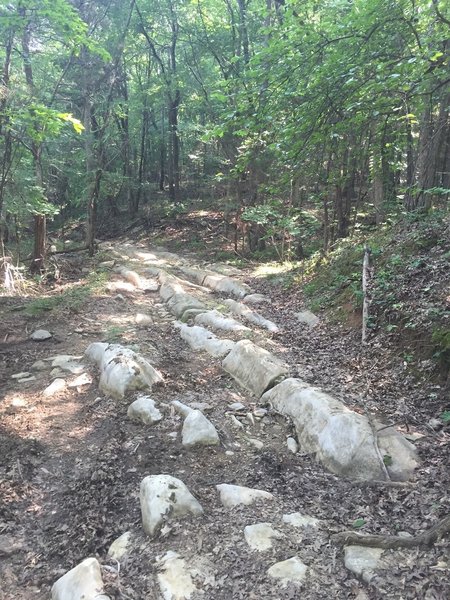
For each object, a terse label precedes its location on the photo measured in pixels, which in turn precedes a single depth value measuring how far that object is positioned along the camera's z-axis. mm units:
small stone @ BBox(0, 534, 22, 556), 3256
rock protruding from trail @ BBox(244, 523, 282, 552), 3043
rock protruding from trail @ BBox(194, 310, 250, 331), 7812
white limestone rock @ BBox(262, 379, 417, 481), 3809
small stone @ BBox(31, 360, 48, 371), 6532
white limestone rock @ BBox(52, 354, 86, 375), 6426
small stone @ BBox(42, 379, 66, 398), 5766
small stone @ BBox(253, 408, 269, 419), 5039
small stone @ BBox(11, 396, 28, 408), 5457
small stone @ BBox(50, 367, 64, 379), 6266
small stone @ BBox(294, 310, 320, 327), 8379
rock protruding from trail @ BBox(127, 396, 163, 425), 4898
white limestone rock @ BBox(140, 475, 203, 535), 3301
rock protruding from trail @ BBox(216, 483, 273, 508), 3533
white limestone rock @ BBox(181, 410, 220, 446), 4457
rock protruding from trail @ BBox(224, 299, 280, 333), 8344
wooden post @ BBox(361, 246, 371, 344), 6539
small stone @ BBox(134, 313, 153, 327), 8614
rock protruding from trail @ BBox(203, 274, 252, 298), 11405
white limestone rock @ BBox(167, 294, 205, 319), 9286
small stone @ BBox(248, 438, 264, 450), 4484
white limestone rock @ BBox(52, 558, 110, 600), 2693
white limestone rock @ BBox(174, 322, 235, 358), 6836
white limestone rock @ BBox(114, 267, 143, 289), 12230
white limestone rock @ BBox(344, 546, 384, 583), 2703
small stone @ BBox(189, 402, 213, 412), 5218
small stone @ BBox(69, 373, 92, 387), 6004
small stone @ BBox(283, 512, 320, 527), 3250
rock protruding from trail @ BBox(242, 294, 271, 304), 10461
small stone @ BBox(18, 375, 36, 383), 6148
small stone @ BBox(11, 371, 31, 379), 6258
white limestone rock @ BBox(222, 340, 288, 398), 5594
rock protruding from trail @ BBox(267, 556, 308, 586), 2705
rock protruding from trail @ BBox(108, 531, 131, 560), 3107
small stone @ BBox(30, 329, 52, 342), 7620
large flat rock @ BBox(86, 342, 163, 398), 5559
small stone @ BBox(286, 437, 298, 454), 4370
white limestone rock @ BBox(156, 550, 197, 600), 2699
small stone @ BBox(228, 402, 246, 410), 5230
